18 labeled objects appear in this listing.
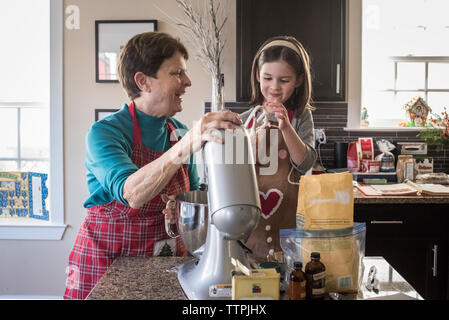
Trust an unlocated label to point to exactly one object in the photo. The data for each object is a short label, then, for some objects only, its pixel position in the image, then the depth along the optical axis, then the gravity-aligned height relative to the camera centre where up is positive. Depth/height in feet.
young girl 5.68 +0.26
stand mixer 2.79 -0.38
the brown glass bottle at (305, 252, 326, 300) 3.09 -0.89
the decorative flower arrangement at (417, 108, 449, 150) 10.44 +0.31
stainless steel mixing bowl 3.33 -0.57
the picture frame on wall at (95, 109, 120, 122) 10.32 +0.81
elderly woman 4.32 -0.13
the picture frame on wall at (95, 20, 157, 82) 10.16 +2.45
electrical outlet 10.44 +0.28
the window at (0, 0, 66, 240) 10.36 +1.13
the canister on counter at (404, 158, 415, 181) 10.00 -0.46
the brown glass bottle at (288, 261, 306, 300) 3.05 -0.92
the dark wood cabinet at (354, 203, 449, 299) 8.83 -1.82
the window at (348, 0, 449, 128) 11.09 +2.25
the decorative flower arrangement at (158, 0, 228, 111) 9.52 +2.62
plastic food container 3.22 -0.74
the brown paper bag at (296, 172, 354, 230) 3.27 -0.40
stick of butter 2.78 -0.86
